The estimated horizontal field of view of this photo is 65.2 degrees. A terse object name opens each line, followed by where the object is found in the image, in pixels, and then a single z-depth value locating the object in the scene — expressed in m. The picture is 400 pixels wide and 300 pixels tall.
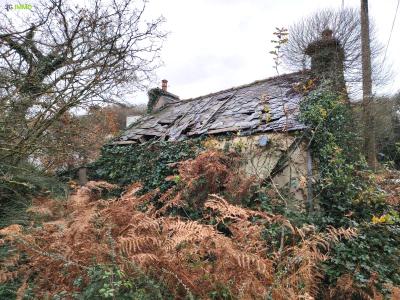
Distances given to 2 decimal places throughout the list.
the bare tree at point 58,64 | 5.69
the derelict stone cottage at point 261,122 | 6.16
